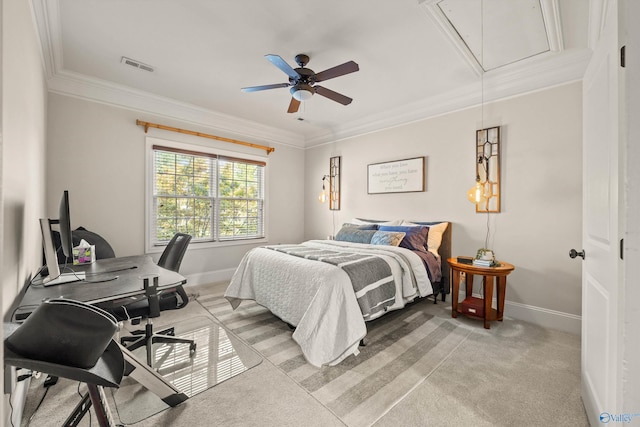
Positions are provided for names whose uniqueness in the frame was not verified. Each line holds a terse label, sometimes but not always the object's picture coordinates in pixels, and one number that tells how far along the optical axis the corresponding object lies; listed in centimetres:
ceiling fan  226
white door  110
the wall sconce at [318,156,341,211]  502
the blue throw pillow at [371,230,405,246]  340
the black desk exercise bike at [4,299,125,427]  84
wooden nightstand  268
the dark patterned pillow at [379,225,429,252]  336
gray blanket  235
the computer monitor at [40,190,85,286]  172
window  391
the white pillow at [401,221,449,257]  344
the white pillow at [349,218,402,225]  404
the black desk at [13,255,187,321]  150
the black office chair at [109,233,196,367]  191
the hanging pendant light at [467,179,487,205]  308
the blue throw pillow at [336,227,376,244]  372
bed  215
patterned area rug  174
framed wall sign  390
